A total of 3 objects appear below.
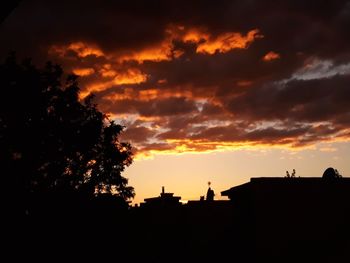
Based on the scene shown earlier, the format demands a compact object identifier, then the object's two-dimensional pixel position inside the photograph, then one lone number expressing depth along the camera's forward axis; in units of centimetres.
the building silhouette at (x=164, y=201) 4166
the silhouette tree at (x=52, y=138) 3666
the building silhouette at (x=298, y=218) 1920
